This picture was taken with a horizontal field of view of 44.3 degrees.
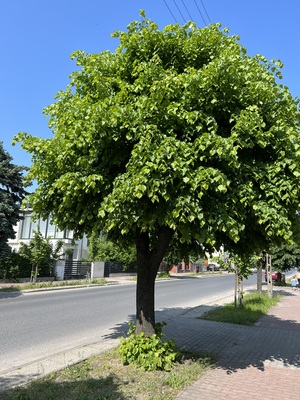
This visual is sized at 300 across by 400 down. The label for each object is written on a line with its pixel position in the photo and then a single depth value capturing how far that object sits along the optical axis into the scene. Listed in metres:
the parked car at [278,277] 31.55
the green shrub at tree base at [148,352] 5.57
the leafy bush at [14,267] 23.81
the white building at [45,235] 36.12
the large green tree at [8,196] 18.62
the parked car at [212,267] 75.49
